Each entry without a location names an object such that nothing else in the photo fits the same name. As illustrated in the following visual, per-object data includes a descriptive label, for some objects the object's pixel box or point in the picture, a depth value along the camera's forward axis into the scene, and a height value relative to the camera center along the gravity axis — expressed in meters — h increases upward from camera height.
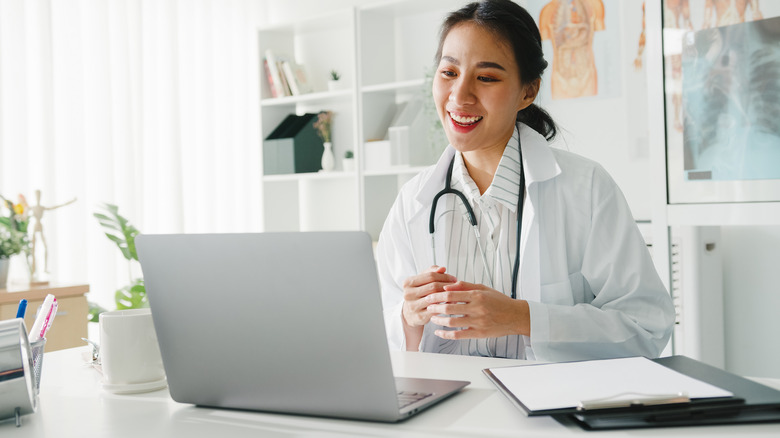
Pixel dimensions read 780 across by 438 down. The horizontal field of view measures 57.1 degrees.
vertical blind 3.18 +0.49
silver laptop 0.79 -0.13
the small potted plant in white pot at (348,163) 3.54 +0.24
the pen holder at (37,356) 0.99 -0.19
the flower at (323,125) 3.74 +0.45
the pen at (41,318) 1.01 -0.14
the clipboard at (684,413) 0.75 -0.22
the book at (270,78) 3.76 +0.71
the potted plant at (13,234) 2.66 -0.06
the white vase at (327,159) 3.66 +0.27
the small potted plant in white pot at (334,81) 3.60 +0.66
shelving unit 3.38 +0.57
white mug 1.01 -0.19
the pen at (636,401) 0.76 -0.21
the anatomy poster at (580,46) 2.91 +0.66
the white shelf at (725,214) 2.14 -0.04
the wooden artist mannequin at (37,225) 2.79 -0.03
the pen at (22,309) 1.04 -0.13
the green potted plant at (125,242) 3.12 -0.12
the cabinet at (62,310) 2.45 -0.33
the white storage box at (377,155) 3.32 +0.26
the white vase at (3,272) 2.63 -0.19
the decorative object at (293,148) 3.64 +0.33
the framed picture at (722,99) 2.14 +0.32
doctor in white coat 1.25 -0.06
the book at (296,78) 3.71 +0.70
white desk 0.77 -0.25
